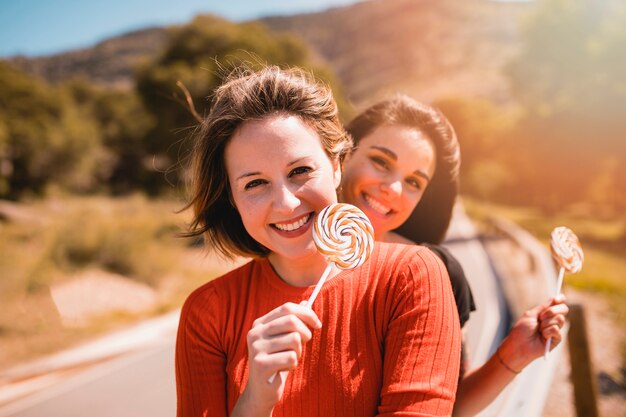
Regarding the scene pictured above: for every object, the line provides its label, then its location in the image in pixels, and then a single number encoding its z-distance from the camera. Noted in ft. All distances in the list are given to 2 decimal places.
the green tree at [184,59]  81.20
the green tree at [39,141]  103.50
